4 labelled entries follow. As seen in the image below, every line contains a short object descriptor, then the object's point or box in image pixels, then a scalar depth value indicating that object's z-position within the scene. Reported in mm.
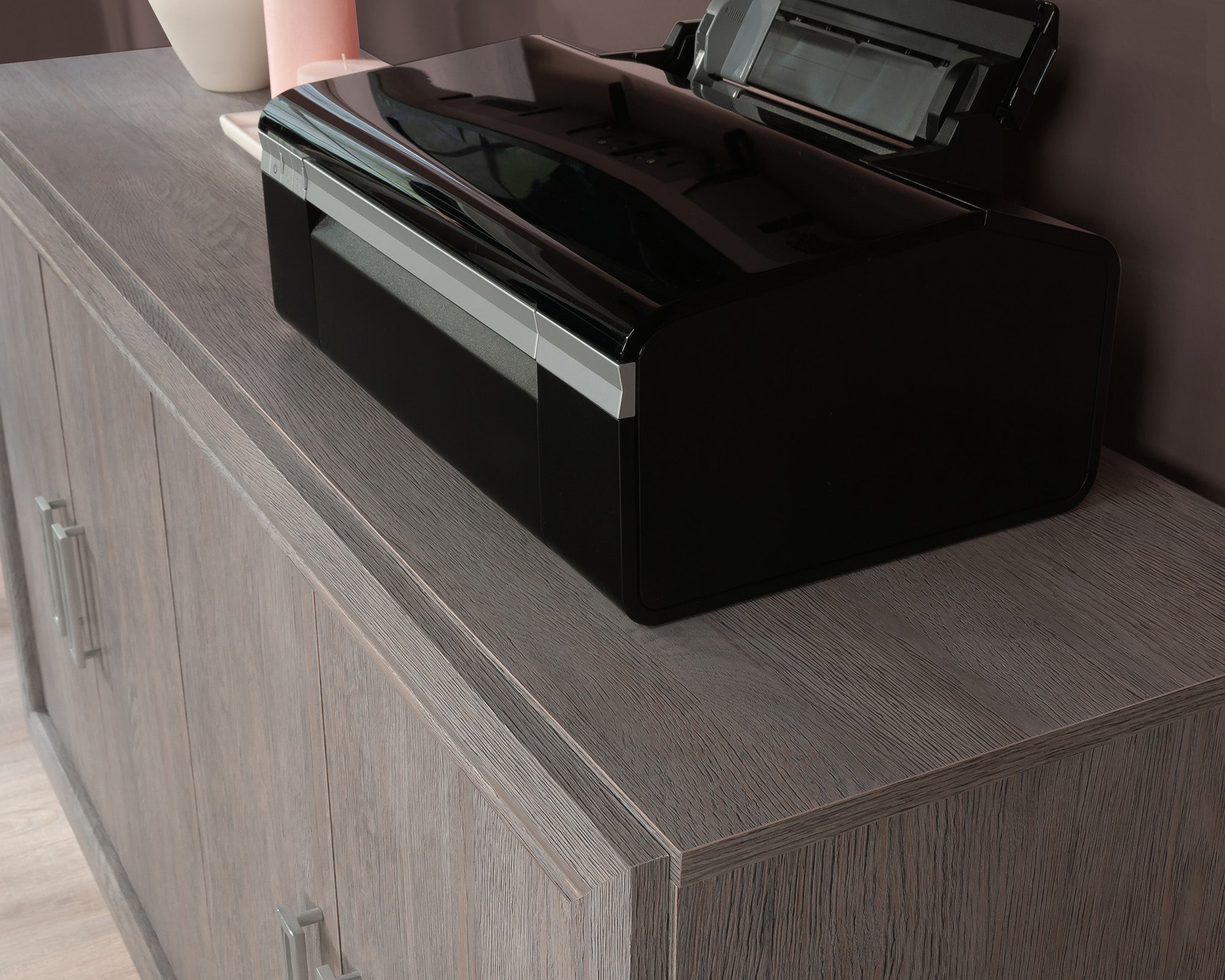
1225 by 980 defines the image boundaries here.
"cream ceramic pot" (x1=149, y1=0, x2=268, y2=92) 2460
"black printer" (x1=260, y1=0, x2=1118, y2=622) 1644
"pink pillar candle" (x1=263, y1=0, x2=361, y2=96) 2360
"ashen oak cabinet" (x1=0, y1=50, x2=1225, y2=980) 1512
